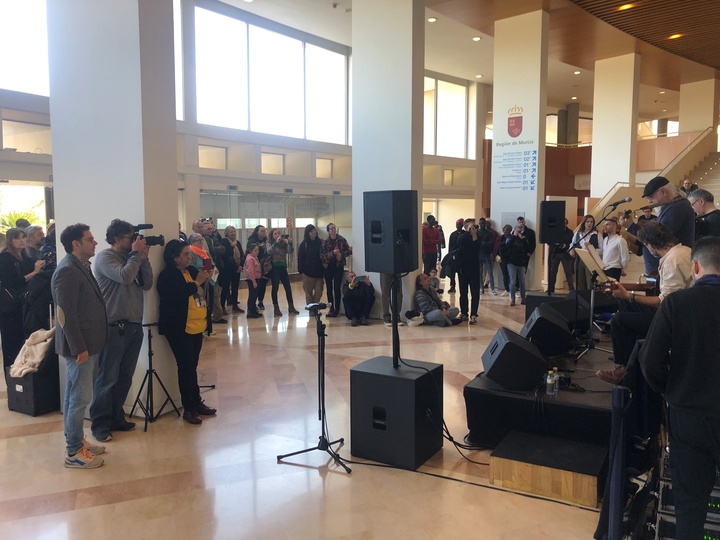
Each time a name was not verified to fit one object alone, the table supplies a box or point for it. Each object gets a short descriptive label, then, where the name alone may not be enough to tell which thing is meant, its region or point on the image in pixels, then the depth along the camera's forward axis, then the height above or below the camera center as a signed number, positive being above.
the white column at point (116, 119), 4.42 +0.85
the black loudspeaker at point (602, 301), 6.53 -0.91
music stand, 4.83 -0.37
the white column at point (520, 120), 10.33 +1.93
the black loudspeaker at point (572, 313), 5.82 -0.96
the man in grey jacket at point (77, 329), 3.62 -0.69
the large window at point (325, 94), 14.27 +3.38
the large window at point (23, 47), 8.91 +2.87
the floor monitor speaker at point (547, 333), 4.79 -0.95
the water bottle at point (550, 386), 3.92 -1.14
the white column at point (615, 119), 13.74 +2.58
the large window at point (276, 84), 12.91 +3.34
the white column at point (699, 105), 17.05 +3.65
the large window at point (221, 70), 11.82 +3.34
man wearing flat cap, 4.62 +0.13
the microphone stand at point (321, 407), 3.87 -1.32
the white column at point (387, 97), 8.20 +1.89
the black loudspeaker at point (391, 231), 3.94 -0.05
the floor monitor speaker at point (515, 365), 3.91 -1.00
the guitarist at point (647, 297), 3.83 -0.57
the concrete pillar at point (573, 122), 23.12 +4.19
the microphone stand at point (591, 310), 4.94 -0.87
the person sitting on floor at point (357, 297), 8.51 -1.13
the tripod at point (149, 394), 4.50 -1.38
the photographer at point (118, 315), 4.20 -0.70
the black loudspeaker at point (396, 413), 3.66 -1.27
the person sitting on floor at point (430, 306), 8.20 -1.24
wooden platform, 3.25 -1.46
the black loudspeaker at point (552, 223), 8.82 +0.00
